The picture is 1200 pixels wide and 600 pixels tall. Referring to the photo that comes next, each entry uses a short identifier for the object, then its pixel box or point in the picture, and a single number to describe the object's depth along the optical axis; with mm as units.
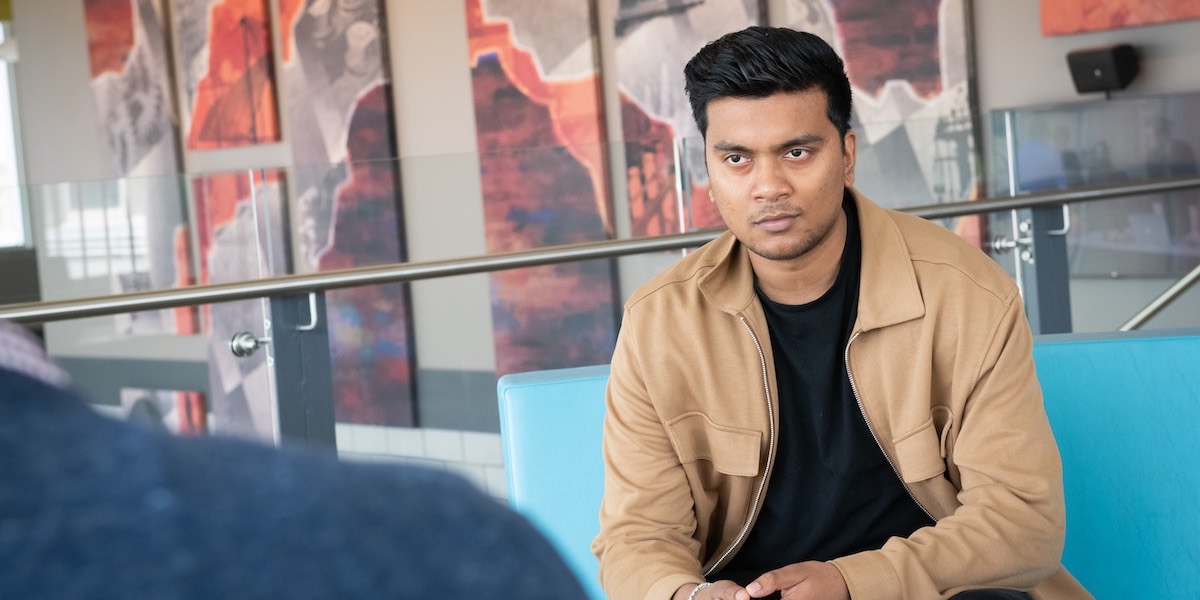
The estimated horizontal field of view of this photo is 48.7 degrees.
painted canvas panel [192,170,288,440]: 2770
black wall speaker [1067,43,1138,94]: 4633
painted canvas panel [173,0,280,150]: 7645
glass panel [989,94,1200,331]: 3979
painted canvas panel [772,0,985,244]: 5211
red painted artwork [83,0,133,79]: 8445
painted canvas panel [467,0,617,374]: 3531
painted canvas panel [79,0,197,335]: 2893
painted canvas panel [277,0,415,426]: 3117
